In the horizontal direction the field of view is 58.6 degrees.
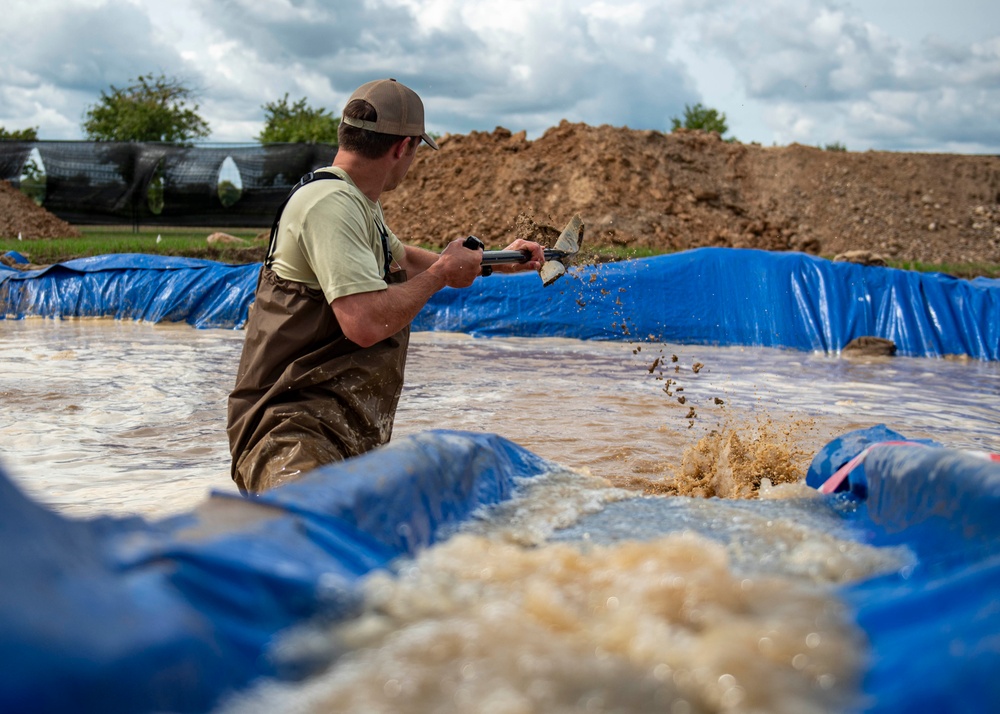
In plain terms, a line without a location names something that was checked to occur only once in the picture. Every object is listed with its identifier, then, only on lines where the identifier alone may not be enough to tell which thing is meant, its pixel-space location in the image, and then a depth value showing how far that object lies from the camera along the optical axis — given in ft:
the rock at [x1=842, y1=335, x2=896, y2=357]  30.81
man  8.21
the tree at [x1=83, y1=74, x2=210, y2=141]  112.57
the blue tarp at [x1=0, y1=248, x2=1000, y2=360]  32.01
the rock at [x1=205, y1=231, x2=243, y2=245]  53.93
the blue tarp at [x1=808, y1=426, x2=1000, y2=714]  3.23
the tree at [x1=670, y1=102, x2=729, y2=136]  120.06
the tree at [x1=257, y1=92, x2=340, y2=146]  122.11
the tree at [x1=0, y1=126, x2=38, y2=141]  130.72
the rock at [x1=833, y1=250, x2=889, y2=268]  37.52
